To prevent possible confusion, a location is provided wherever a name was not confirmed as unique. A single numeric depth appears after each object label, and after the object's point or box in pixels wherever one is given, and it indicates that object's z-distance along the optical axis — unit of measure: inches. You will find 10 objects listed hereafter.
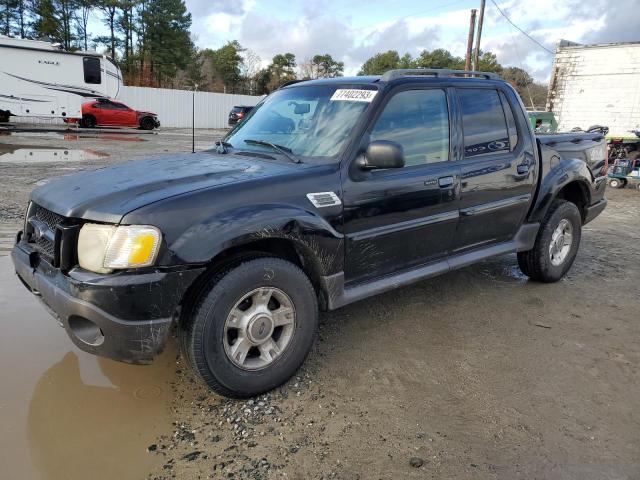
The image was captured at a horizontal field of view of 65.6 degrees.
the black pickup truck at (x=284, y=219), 95.3
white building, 639.8
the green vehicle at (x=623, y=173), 466.9
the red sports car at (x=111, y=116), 946.6
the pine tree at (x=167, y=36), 1707.7
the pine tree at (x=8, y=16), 1510.8
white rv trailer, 836.0
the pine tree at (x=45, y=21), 1549.0
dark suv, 1122.8
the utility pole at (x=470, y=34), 1011.3
